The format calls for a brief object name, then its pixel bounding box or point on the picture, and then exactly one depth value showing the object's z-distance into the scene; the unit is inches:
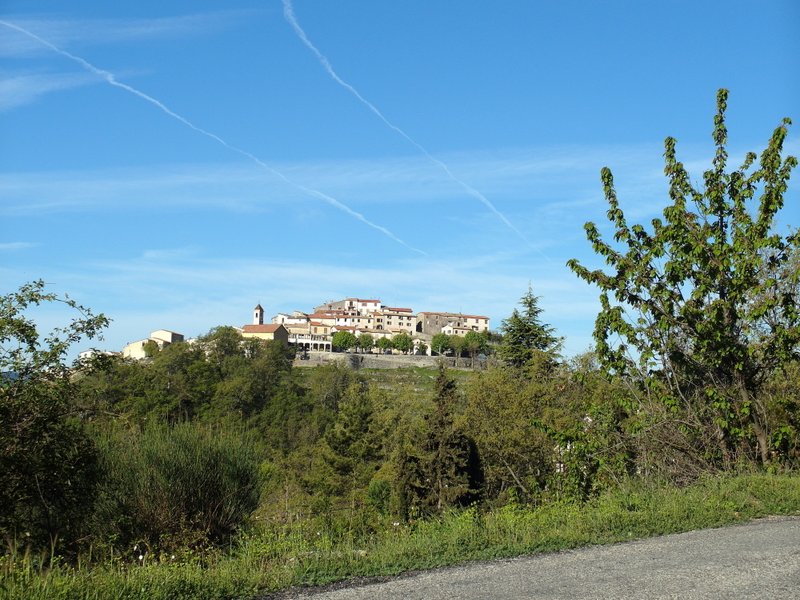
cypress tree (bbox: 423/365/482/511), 1069.1
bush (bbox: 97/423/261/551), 357.4
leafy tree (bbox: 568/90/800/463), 405.4
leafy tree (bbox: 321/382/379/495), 1804.9
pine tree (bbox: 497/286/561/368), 1722.4
